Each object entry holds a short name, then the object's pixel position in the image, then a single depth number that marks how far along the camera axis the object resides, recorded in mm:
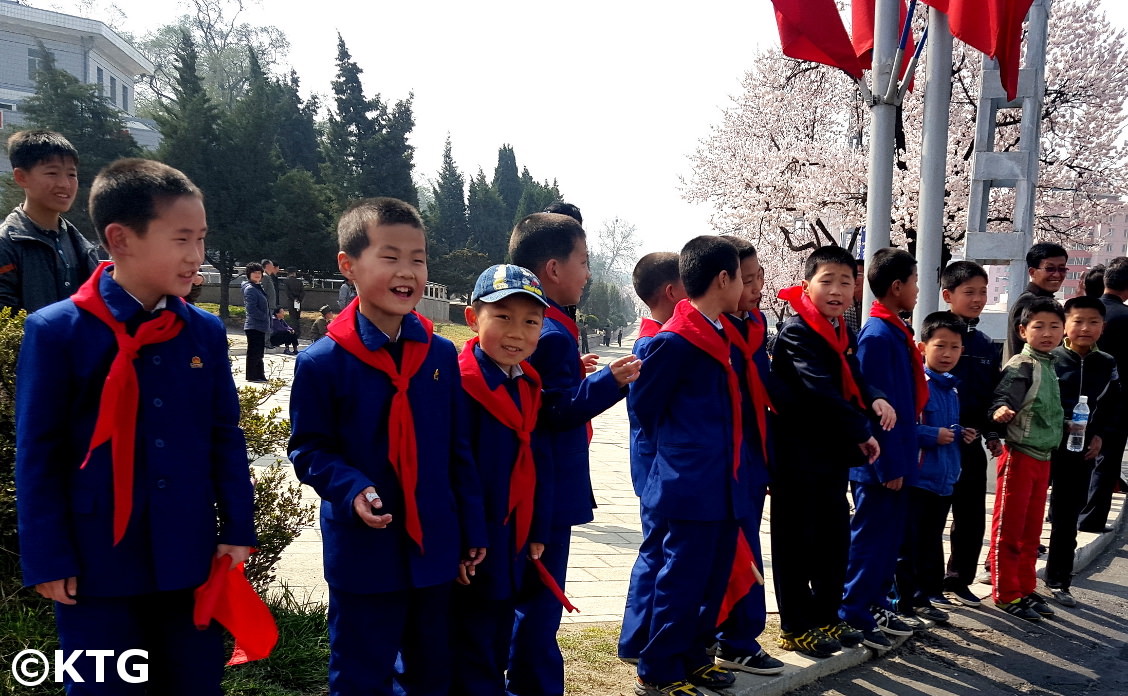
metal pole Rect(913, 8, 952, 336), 6648
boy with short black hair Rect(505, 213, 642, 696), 2941
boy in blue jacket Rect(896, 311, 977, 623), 4445
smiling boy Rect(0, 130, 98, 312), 3443
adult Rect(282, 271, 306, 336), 22531
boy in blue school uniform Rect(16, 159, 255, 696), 2092
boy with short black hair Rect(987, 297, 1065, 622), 4762
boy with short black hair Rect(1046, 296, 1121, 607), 5184
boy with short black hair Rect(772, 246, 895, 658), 3840
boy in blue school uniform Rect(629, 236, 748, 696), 3334
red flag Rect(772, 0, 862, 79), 6762
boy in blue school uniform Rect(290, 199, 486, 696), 2457
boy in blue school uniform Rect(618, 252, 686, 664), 3604
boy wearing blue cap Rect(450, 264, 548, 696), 2811
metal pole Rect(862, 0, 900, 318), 6371
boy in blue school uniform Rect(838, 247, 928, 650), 4020
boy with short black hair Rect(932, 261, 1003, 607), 4812
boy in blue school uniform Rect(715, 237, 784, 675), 3588
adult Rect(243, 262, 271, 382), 12539
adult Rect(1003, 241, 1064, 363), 5852
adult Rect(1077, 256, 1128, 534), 6395
